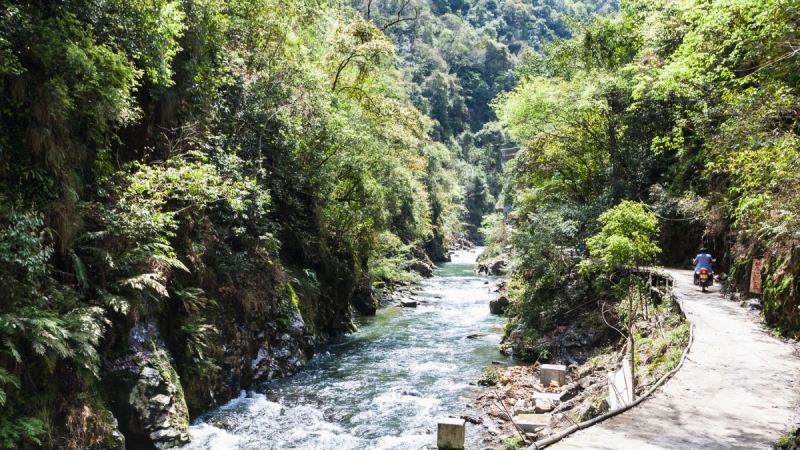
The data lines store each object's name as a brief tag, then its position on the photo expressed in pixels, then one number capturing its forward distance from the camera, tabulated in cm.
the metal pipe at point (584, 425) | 694
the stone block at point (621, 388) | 930
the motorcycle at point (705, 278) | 1778
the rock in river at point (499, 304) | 2683
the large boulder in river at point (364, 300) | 2684
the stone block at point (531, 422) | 1107
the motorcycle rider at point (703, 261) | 1792
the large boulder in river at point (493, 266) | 4459
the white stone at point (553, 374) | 1456
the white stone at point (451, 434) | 661
